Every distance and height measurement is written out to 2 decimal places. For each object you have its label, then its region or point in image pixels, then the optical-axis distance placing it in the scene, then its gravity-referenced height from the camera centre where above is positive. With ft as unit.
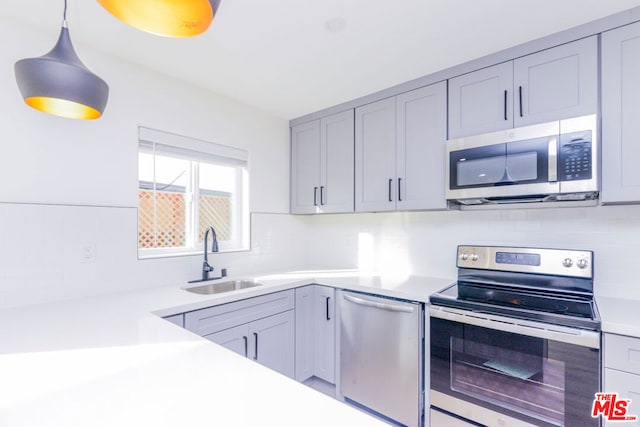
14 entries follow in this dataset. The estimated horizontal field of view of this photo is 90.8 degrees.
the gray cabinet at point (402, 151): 7.03 +1.48
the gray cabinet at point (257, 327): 5.82 -2.34
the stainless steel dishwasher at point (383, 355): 6.13 -2.99
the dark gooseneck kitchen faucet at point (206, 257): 7.60 -1.05
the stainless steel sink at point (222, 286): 7.34 -1.81
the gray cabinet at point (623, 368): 4.19 -2.12
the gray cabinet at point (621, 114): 5.00 +1.59
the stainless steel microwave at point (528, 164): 5.25 +0.88
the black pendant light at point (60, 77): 3.53 +1.56
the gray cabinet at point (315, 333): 7.62 -2.97
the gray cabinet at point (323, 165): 8.71 +1.40
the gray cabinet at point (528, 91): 5.40 +2.30
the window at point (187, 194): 7.15 +0.48
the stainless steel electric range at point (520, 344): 4.54 -2.09
